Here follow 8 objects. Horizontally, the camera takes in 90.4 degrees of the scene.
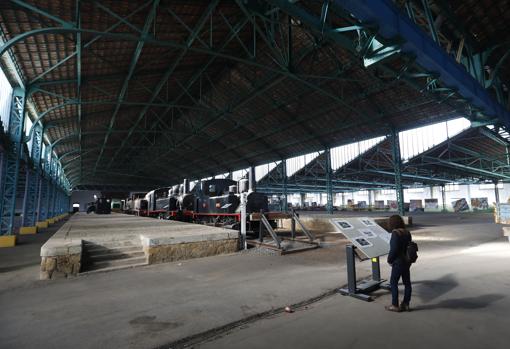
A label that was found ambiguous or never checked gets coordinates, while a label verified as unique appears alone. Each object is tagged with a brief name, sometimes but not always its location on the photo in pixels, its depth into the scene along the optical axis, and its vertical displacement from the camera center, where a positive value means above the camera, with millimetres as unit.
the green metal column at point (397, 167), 18234 +2482
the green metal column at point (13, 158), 11281 +2179
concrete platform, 6027 -1226
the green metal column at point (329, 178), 23766 +2255
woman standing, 3859 -937
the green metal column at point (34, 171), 15371 +2204
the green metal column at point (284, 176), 27844 +2996
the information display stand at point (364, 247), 4433 -805
